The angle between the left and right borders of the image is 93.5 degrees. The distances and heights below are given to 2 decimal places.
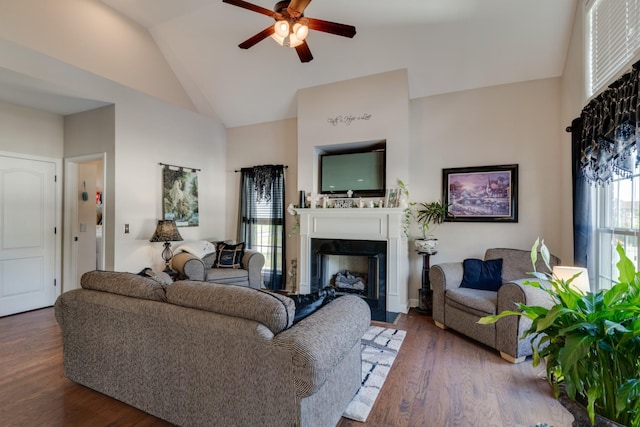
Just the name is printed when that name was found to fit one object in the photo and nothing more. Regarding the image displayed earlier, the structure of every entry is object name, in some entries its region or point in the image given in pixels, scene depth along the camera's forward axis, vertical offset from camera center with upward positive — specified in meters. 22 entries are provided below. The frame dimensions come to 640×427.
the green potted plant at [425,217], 3.88 -0.04
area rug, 2.00 -1.29
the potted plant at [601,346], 0.86 -0.39
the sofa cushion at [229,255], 4.54 -0.64
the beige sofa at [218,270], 4.05 -0.81
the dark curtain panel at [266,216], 5.14 -0.04
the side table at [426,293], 3.96 -1.04
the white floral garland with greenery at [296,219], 4.62 -0.09
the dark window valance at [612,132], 1.85 +0.58
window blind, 2.02 +1.34
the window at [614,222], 2.18 -0.06
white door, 3.89 -0.29
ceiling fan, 2.51 +1.69
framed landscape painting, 3.80 +0.28
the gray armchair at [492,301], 2.62 -0.87
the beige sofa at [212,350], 1.44 -0.75
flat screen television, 4.25 +0.59
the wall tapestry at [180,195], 4.63 +0.29
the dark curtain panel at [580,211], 2.70 +0.03
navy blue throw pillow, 3.42 -0.69
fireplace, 3.99 -0.53
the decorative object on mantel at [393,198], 4.02 +0.21
